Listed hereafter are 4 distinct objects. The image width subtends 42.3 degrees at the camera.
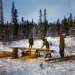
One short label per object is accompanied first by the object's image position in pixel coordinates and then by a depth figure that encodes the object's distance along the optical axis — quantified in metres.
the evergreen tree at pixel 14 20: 31.56
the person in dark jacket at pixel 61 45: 8.53
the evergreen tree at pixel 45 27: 34.04
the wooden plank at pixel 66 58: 7.87
